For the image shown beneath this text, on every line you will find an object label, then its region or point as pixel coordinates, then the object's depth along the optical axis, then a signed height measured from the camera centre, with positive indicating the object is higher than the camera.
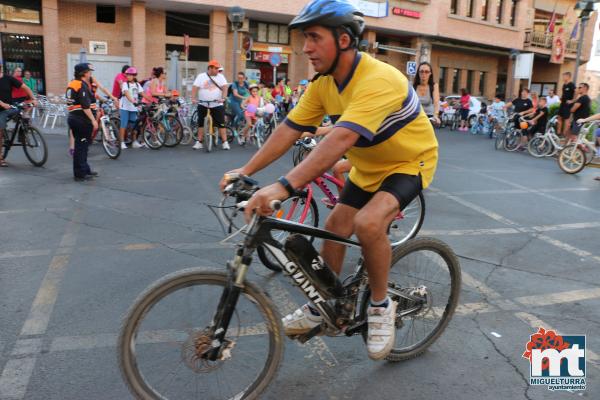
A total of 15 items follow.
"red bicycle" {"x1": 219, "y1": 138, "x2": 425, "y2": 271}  5.11 -1.14
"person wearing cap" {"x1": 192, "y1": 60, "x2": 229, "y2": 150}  12.15 -0.16
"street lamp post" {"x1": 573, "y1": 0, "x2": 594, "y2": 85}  16.44 +2.89
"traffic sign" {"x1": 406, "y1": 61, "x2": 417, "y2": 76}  27.89 +1.57
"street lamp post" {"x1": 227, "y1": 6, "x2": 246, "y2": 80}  16.30 +2.24
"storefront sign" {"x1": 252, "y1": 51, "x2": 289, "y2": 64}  31.19 +2.07
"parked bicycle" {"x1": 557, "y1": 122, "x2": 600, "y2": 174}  10.97 -1.02
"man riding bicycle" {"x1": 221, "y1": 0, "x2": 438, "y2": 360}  2.43 -0.26
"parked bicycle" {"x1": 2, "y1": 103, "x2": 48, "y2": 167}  9.23 -1.00
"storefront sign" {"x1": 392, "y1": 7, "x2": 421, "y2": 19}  32.47 +5.20
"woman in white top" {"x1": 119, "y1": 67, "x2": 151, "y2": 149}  11.57 -0.30
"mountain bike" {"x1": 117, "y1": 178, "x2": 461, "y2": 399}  2.39 -1.10
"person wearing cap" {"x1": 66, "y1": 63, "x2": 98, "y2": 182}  8.26 -0.58
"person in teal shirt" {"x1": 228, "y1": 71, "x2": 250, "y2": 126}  14.17 -0.23
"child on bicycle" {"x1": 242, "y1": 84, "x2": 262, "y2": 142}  13.79 -0.41
